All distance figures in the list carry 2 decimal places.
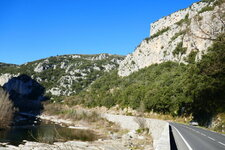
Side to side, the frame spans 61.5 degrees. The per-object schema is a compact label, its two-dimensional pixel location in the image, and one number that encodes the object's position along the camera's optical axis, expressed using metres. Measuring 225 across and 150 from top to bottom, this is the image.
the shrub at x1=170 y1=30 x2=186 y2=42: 84.68
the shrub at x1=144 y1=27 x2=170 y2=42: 105.62
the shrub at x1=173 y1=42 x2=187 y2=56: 73.00
